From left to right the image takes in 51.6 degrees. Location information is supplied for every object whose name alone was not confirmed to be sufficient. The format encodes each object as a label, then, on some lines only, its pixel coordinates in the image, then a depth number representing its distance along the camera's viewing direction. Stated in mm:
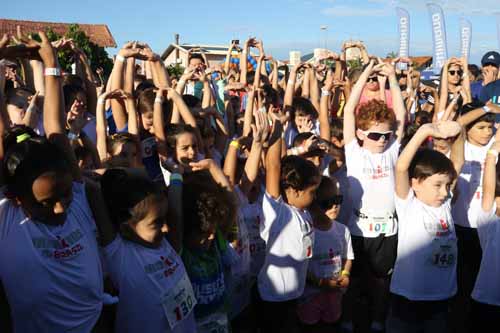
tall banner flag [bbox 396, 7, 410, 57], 11688
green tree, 22105
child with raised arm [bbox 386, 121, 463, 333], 3508
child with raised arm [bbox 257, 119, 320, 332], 3480
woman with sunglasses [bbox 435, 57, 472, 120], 6161
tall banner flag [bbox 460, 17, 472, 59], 12656
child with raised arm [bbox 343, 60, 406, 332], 4188
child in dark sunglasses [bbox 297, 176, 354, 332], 3850
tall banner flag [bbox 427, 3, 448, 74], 11984
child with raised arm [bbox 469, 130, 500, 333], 3576
